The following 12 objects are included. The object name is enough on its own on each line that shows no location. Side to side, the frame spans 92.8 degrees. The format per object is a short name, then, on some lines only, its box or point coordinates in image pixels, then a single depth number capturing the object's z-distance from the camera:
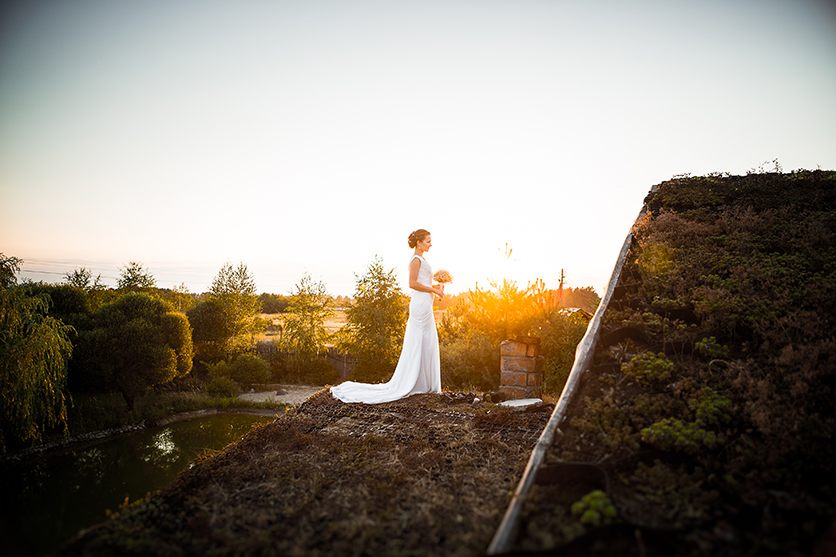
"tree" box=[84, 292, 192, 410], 7.46
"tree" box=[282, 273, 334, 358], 11.64
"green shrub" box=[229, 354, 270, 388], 10.53
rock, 5.31
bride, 6.25
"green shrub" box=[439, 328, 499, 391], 8.20
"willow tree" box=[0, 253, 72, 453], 4.88
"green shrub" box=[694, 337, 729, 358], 3.39
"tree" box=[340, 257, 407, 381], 10.27
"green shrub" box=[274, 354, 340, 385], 11.59
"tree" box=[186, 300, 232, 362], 11.28
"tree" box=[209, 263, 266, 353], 11.69
